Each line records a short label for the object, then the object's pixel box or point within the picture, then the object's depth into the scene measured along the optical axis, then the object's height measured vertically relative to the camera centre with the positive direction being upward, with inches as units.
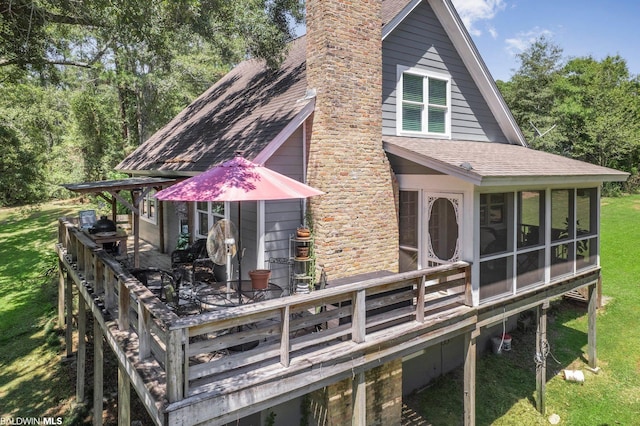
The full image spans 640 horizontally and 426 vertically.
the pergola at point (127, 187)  318.7 +18.7
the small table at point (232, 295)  232.1 -51.4
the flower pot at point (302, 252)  285.6 -28.9
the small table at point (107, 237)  370.0 -24.6
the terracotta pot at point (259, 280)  252.5 -43.3
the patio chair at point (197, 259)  322.7 -42.7
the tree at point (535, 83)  1397.6 +457.6
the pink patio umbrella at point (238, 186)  206.1 +13.5
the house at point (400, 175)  287.7 +27.4
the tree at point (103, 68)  401.7 +200.1
